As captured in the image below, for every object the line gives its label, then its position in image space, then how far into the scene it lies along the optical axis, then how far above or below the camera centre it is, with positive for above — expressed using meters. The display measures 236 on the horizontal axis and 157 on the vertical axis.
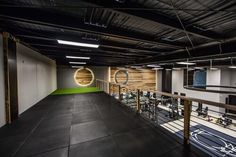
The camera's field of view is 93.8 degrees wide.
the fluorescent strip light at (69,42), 3.00 +0.95
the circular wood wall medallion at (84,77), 10.89 -0.11
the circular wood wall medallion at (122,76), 12.27 -0.01
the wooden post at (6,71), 2.83 +0.12
